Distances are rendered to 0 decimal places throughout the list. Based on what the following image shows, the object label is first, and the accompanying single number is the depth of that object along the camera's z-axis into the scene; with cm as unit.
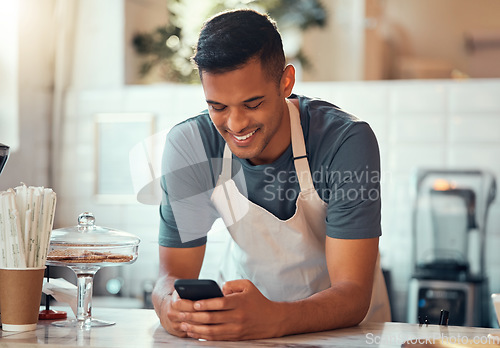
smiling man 171
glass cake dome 175
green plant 405
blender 313
